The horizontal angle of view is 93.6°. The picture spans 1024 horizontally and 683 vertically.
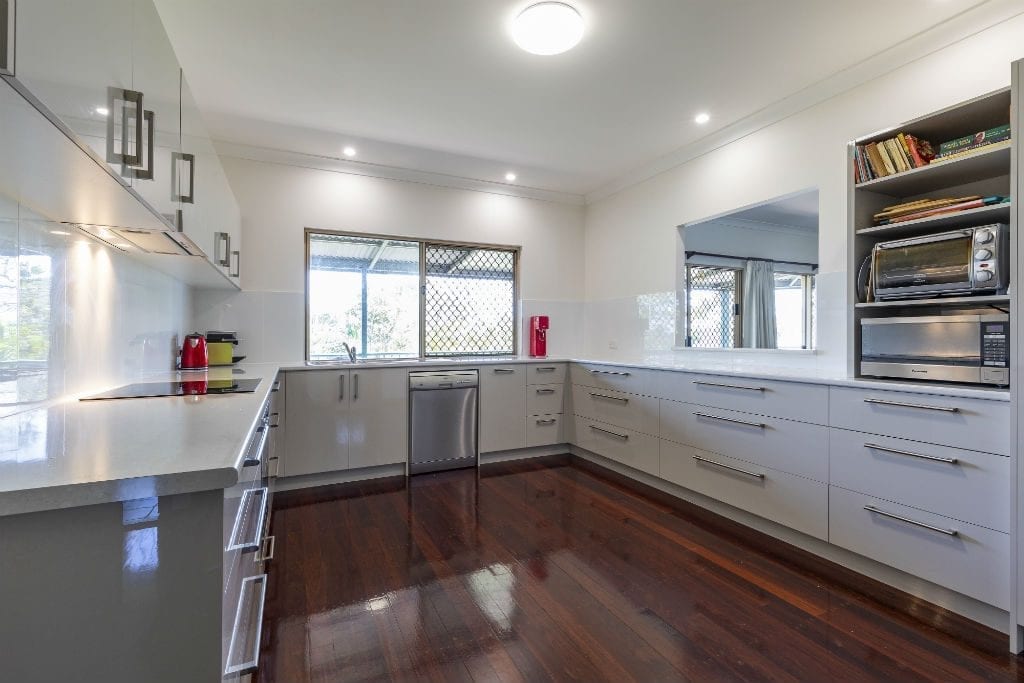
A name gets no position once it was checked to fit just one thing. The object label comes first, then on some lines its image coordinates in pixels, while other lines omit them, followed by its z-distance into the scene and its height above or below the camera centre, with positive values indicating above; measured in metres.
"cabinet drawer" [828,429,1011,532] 1.69 -0.49
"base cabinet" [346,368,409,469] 3.43 -0.53
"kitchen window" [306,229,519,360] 3.87 +0.42
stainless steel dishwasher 3.63 -0.58
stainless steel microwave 1.80 +0.01
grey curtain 5.22 +0.48
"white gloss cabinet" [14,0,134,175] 0.72 +0.50
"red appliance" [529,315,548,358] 4.50 +0.08
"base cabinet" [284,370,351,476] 3.25 -0.54
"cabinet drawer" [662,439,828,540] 2.26 -0.74
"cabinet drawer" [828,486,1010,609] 1.69 -0.76
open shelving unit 1.91 +0.74
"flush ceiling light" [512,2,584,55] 2.08 +1.42
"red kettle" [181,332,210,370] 2.89 -0.06
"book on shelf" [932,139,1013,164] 1.78 +0.78
